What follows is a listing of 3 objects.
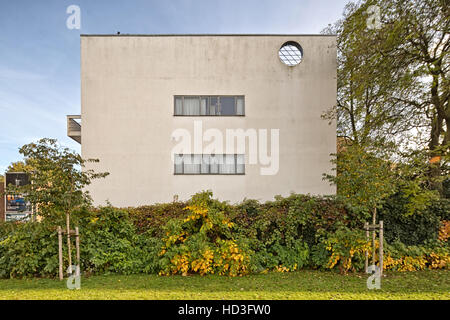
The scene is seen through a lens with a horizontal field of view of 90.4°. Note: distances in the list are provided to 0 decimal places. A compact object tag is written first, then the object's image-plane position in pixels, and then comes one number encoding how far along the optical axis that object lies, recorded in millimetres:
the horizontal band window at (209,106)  12430
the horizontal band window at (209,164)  12258
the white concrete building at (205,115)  12141
